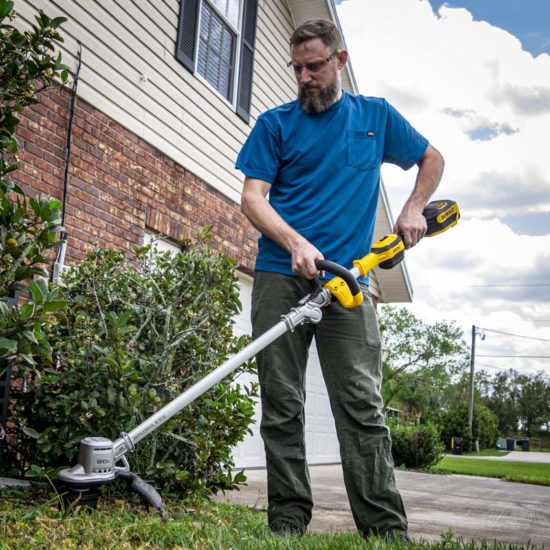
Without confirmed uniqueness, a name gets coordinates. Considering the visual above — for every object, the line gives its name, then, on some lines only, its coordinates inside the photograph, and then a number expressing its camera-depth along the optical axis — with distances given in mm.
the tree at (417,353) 38469
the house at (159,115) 5535
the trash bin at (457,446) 31125
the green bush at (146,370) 3904
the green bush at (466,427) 34125
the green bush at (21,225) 2986
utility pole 36006
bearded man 3031
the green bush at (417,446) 12812
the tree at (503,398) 70125
